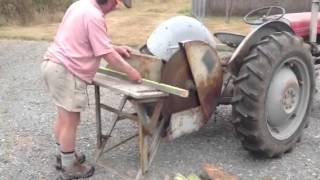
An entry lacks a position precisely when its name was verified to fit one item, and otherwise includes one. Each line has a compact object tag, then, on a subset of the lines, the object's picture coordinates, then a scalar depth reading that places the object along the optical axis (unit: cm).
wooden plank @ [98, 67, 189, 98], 387
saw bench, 399
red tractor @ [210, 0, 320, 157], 431
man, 402
